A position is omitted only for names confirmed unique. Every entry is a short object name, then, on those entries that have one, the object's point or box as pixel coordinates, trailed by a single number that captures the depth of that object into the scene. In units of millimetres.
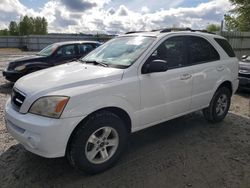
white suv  2124
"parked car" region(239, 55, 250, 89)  5726
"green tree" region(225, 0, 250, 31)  15698
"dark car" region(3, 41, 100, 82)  6124
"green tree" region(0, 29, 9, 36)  60165
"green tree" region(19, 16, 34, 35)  49775
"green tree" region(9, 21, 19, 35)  55547
